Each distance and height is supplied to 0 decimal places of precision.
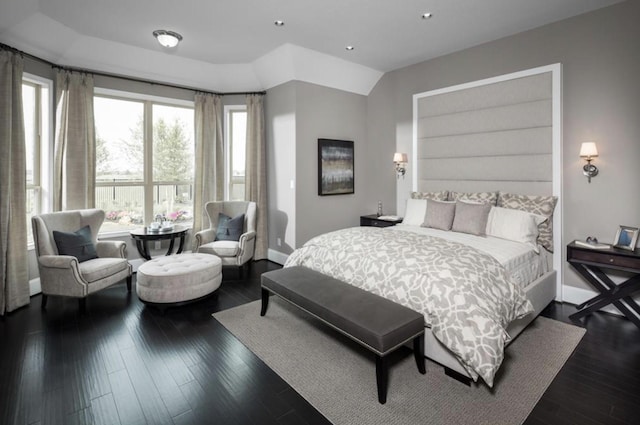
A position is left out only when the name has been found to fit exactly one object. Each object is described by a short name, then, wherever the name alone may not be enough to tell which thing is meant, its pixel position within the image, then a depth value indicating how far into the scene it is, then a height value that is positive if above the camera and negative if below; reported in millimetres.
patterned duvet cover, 2170 -587
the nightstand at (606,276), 3021 -678
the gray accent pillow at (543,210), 3719 -51
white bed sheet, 3064 -454
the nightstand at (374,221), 5199 -240
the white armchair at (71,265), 3373 -598
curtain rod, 3608 +1765
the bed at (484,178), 2803 +358
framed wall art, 5293 +620
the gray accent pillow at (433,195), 4688 +149
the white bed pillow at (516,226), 3561 -216
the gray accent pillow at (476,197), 4175 +115
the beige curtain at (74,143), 4156 +796
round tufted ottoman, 3385 -741
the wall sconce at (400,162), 5164 +667
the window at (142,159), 4758 +706
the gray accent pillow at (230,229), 4883 -321
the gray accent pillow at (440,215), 4047 -111
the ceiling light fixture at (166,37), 3940 +1948
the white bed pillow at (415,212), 4418 -81
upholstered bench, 2127 -747
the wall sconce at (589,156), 3391 +496
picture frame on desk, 3133 -304
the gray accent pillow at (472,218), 3773 -146
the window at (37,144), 4023 +753
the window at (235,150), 5727 +950
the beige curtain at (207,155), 5344 +819
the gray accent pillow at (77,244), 3629 -398
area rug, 2033 -1191
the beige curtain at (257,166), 5473 +648
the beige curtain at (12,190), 3395 +172
